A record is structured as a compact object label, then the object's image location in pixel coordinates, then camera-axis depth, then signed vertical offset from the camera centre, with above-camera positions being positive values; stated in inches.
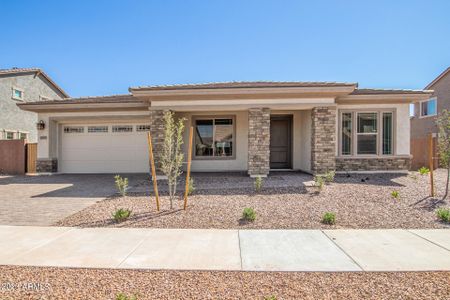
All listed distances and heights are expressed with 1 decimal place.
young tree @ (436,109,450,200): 271.3 +13.6
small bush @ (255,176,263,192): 297.4 -40.9
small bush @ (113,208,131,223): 205.6 -54.1
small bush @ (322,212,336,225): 199.2 -54.0
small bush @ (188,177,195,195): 290.3 -44.9
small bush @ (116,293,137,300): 98.3 -58.1
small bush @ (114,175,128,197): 267.4 -37.9
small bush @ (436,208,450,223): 202.9 -51.7
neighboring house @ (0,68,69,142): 653.9 +148.6
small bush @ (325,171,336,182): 339.0 -34.7
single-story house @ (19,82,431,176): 384.8 +40.3
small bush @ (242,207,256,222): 205.6 -53.1
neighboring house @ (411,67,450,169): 720.3 +134.6
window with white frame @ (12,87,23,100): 684.9 +154.6
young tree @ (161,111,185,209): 225.7 -4.7
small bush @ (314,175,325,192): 296.4 -39.0
